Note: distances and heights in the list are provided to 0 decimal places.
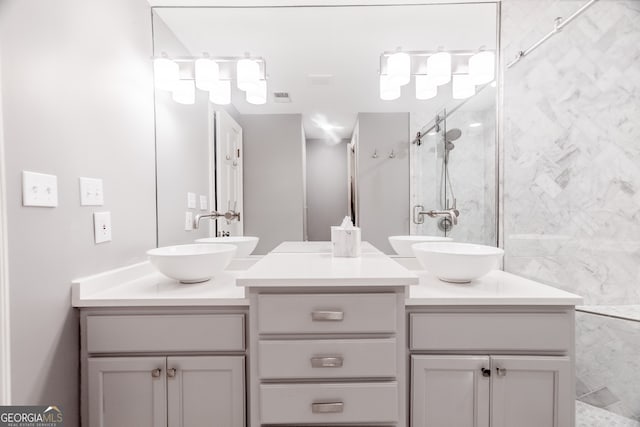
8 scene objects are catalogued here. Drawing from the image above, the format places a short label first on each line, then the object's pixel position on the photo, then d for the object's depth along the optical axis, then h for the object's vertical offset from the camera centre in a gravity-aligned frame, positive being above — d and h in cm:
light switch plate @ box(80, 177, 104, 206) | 112 +6
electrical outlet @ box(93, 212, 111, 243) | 119 -8
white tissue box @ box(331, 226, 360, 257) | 137 -17
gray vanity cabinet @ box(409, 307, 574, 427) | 106 -59
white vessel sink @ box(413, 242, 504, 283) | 117 -24
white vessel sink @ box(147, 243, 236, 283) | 119 -24
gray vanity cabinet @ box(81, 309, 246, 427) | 108 -61
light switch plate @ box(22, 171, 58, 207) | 90 +6
